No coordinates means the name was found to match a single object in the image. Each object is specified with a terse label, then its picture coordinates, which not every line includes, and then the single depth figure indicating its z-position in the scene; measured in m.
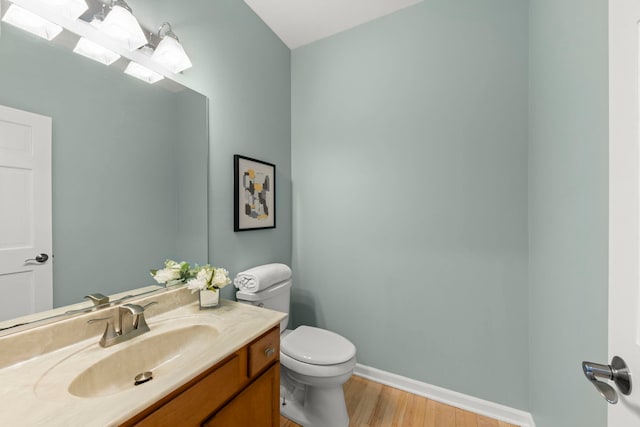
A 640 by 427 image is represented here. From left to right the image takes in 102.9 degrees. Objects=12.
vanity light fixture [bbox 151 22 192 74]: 1.19
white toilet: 1.37
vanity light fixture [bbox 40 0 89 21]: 0.90
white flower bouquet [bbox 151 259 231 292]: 1.17
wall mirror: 0.86
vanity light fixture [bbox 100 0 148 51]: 1.01
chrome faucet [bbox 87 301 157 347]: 0.91
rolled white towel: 1.55
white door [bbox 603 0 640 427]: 0.48
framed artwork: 1.65
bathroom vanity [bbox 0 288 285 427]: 0.60
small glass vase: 1.22
